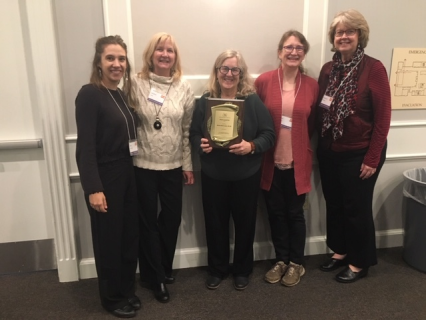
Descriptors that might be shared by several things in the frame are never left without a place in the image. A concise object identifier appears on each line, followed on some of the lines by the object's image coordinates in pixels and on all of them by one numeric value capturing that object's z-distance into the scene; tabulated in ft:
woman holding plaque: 6.59
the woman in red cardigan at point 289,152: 6.98
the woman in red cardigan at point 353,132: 6.75
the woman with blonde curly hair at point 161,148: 6.42
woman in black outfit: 5.58
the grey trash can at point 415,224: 7.78
